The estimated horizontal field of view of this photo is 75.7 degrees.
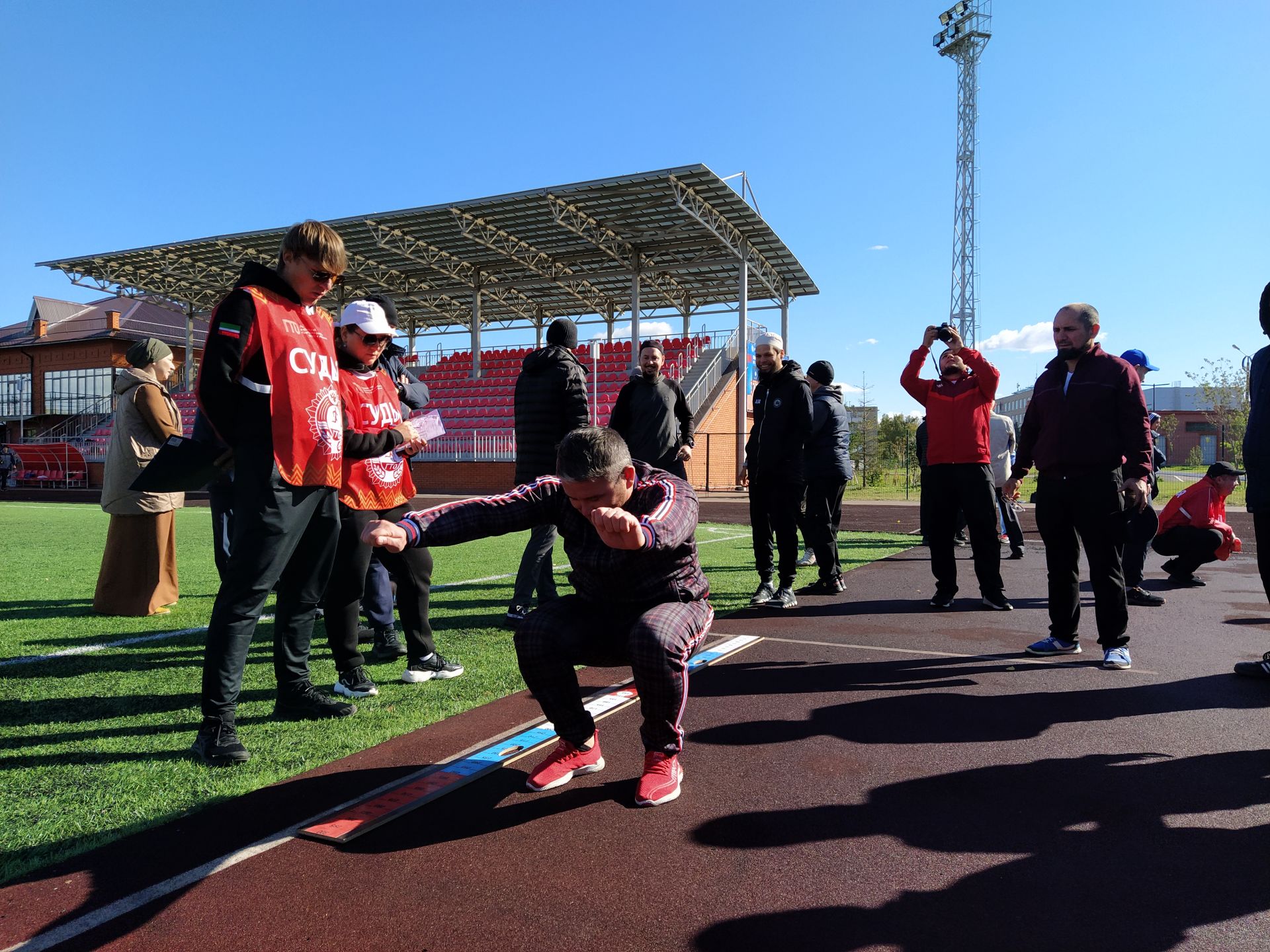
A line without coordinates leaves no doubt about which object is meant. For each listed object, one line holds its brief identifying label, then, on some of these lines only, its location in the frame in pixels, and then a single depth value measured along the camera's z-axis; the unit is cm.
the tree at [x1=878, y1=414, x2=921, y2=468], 4109
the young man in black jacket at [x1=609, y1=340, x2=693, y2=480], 591
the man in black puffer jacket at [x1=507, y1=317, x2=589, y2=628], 513
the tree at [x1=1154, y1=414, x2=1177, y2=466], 4496
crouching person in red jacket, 742
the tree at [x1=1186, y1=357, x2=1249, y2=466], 3008
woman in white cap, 372
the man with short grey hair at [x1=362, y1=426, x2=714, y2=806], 254
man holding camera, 607
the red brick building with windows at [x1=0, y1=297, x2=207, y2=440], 4431
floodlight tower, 3931
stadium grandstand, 2552
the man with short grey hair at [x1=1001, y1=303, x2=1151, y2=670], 448
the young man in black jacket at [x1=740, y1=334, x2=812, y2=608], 616
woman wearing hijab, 543
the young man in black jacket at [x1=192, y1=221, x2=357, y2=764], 291
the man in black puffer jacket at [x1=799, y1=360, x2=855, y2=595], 707
